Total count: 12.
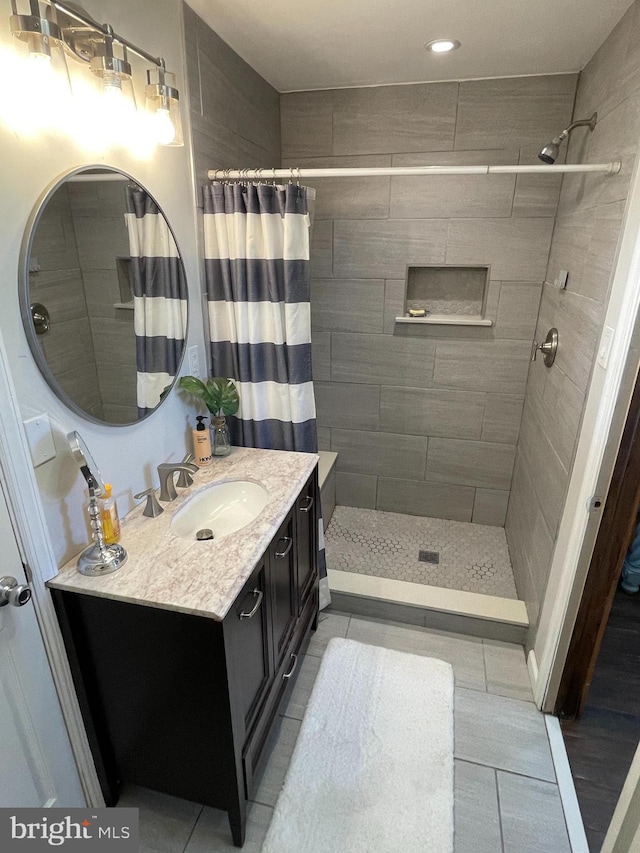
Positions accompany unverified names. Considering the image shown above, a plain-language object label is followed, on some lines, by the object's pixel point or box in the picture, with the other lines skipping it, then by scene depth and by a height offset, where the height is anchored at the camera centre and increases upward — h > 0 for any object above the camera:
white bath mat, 1.46 -1.72
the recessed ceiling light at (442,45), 1.89 +0.83
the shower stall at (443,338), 2.21 -0.43
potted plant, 1.88 -0.57
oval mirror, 1.17 -0.11
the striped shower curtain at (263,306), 1.78 -0.20
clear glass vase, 1.93 -0.72
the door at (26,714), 1.12 -1.12
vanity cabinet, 1.23 -1.18
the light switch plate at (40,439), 1.15 -0.44
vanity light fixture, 0.97 +0.45
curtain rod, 1.70 +0.30
